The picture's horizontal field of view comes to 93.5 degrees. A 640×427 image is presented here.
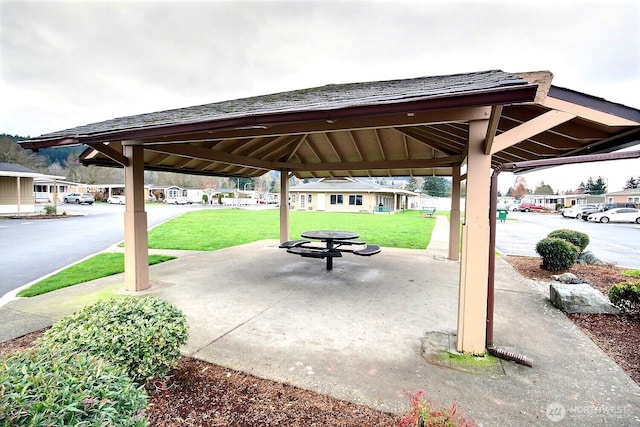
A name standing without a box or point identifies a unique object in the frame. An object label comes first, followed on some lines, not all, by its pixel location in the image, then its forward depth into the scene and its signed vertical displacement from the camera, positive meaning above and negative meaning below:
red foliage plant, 1.64 -1.20
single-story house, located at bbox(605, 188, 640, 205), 40.06 +0.81
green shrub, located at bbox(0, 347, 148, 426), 1.24 -0.90
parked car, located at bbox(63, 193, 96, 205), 40.22 +0.19
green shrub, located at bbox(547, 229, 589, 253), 8.59 -1.03
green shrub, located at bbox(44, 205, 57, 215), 22.53 -0.73
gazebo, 2.88 +0.93
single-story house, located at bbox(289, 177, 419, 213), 33.91 +0.60
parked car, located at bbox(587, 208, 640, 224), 25.09 -1.14
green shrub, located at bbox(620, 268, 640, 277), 7.05 -1.71
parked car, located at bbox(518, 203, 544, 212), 45.53 -0.96
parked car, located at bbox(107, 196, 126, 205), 46.43 +0.08
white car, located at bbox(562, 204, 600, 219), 30.75 -0.96
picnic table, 6.51 -1.08
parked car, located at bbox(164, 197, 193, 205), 49.22 -0.06
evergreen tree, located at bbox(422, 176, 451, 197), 67.44 +3.25
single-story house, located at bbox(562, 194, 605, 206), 49.41 +0.47
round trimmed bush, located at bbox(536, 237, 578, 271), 7.34 -1.28
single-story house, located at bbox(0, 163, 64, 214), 22.25 +0.93
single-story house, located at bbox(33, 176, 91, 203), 39.17 +1.41
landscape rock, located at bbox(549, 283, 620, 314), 4.72 -1.59
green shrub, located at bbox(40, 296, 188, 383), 2.30 -1.07
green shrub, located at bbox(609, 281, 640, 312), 4.54 -1.45
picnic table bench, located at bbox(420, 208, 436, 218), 28.84 -1.22
